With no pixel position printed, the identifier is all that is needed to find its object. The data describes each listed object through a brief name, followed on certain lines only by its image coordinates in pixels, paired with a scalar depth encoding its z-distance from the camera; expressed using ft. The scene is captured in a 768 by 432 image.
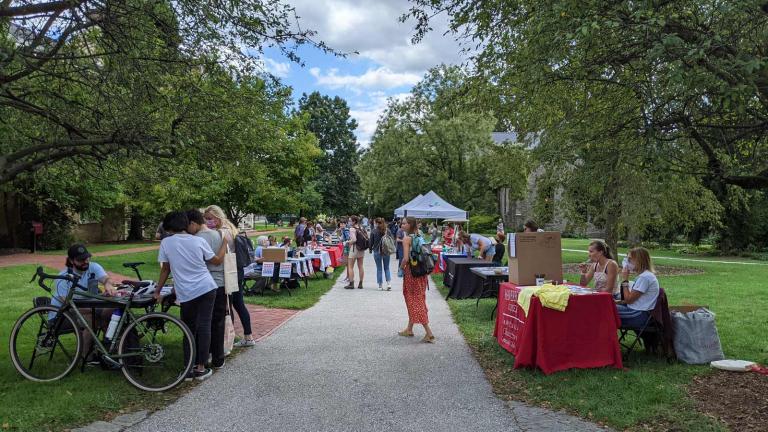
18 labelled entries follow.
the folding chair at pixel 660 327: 20.67
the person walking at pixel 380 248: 44.68
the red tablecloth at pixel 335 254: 60.70
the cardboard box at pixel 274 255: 41.96
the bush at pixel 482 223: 159.94
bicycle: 18.10
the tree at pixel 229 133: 24.76
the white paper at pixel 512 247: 24.82
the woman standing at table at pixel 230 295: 20.62
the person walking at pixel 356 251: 46.75
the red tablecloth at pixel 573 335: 19.60
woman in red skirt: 25.41
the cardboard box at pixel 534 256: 24.56
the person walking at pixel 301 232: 67.62
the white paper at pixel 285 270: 41.36
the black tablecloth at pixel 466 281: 40.19
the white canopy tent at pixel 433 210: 77.20
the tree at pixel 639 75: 14.20
